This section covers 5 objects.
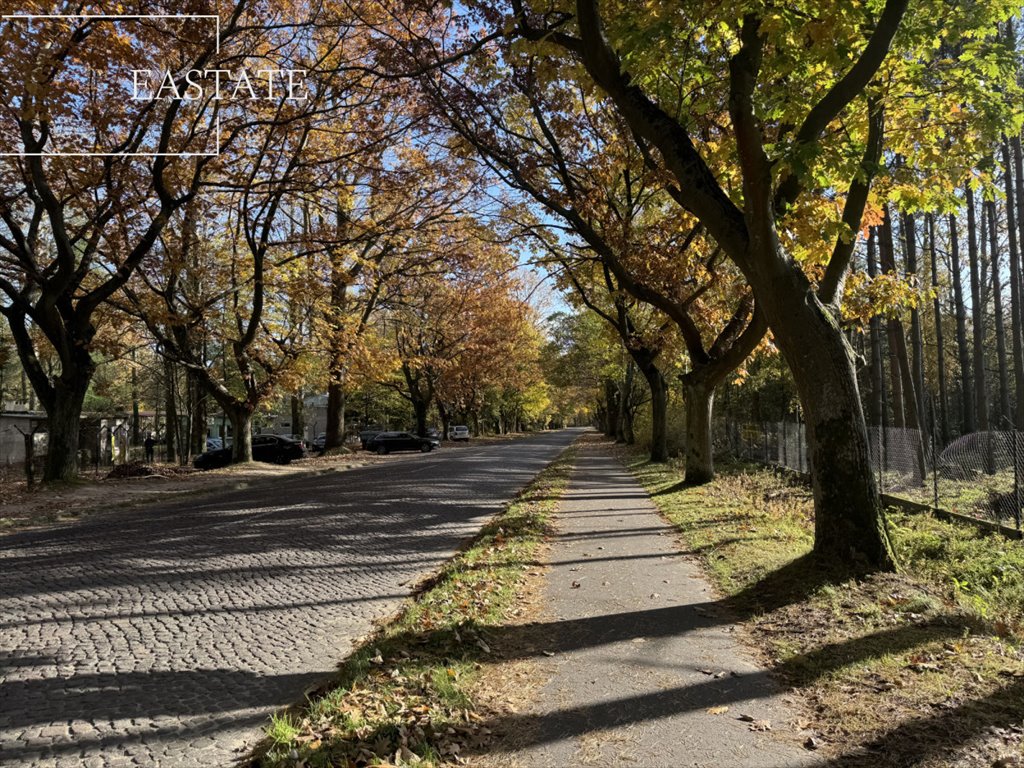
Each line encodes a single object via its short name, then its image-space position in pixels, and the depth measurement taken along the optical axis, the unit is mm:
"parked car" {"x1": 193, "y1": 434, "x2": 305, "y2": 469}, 32344
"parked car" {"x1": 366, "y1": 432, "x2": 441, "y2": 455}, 42938
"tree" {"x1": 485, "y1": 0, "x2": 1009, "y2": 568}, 6738
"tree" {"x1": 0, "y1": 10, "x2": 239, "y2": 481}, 16422
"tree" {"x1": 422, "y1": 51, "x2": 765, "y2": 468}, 14555
